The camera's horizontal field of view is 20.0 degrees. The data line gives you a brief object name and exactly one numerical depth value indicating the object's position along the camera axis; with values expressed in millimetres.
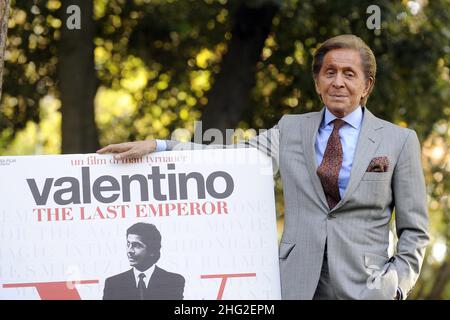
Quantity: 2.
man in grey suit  5878
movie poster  6242
